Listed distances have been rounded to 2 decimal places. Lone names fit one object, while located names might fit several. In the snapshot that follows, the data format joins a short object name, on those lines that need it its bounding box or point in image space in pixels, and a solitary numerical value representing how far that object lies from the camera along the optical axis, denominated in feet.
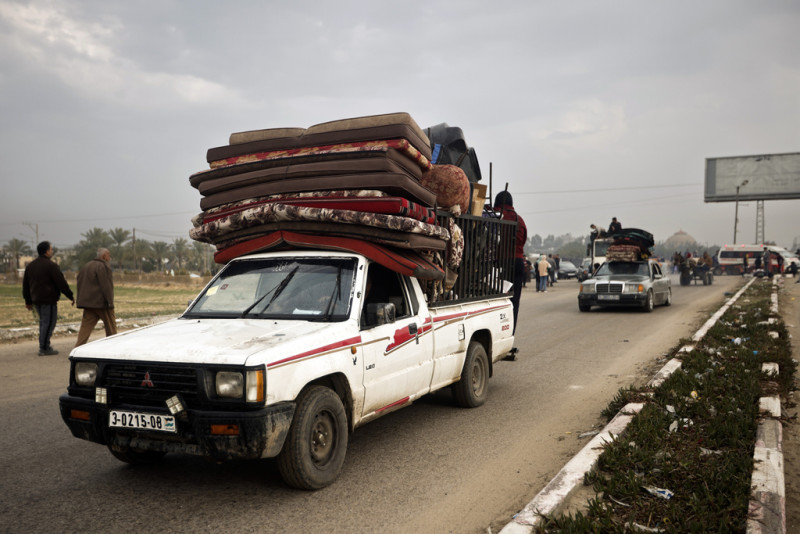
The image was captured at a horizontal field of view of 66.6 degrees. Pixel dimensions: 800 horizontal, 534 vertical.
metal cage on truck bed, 21.65
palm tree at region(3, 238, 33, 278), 280.76
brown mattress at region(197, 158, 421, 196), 16.80
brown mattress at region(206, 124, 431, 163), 17.29
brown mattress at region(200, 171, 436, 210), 16.69
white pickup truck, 11.96
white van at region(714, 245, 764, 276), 154.30
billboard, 199.31
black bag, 27.68
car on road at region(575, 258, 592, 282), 108.51
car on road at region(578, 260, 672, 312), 55.57
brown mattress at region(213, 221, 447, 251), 16.57
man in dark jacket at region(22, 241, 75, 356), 33.30
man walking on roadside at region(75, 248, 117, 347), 31.58
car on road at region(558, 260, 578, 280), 147.43
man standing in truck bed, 28.55
